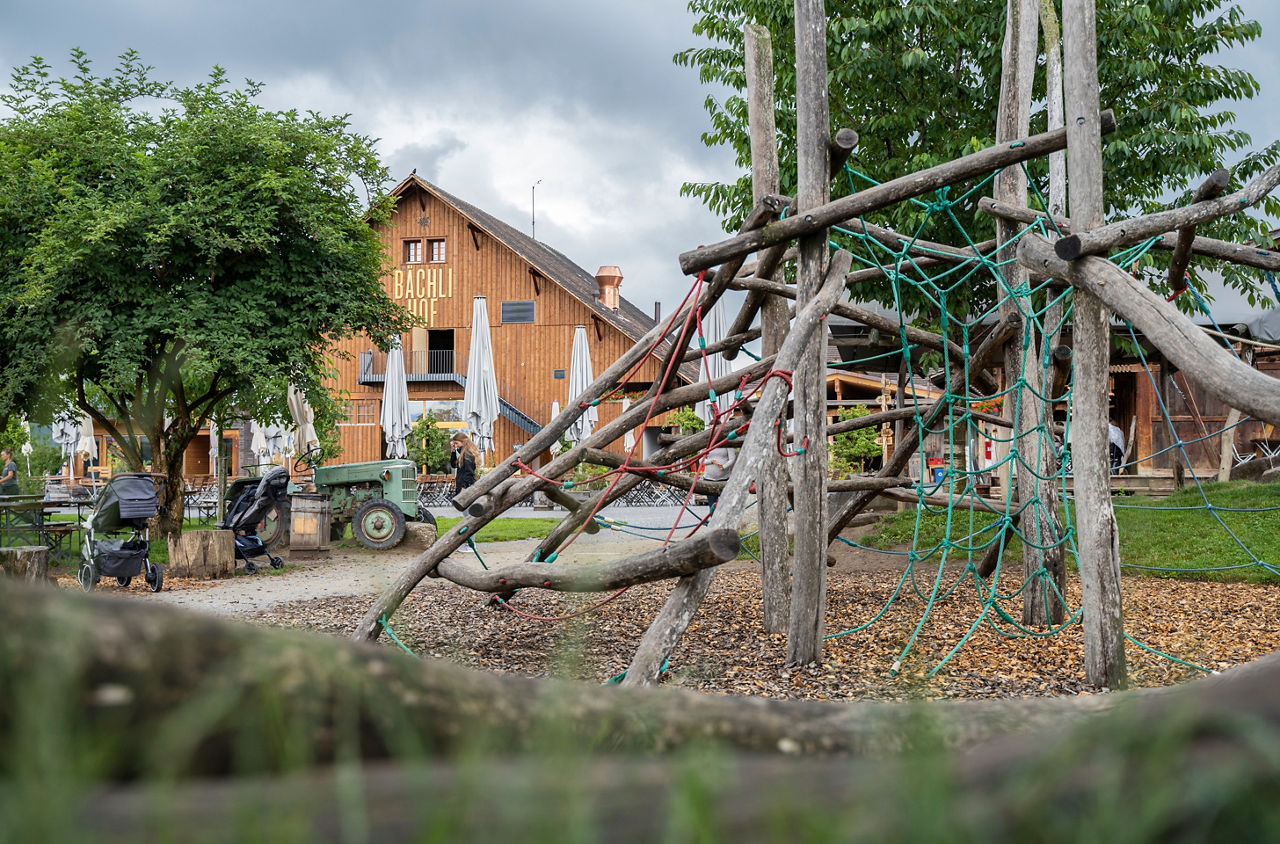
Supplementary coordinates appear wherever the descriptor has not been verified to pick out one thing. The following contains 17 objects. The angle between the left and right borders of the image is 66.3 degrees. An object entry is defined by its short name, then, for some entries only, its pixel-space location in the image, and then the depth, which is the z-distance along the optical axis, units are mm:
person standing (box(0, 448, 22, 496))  14094
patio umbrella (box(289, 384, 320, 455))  14070
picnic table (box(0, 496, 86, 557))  10672
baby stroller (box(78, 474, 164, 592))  9461
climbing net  5719
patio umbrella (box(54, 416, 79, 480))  17534
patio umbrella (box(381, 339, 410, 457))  19609
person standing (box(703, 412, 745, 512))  12563
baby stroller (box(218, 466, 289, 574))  11336
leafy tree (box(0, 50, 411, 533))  11086
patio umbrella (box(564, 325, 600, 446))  21753
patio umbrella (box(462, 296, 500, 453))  19891
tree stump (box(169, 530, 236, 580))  10758
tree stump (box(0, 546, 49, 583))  8102
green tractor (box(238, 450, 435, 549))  13672
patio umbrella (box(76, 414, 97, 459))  18872
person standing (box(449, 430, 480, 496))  16641
